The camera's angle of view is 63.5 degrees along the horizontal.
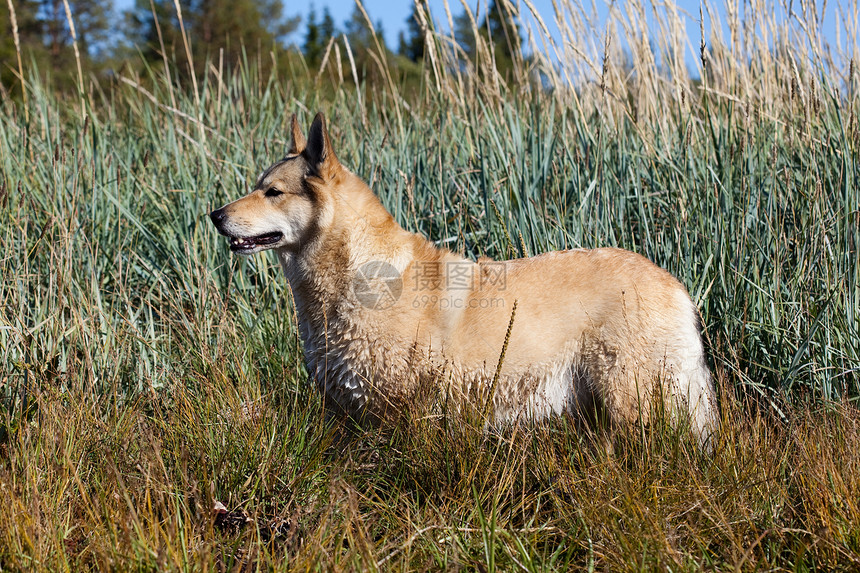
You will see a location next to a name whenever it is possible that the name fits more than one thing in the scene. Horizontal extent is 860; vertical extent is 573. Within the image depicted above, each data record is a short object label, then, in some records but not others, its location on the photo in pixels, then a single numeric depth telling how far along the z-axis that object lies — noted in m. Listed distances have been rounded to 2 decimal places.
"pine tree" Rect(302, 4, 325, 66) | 28.06
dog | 2.82
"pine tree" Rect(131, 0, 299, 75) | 23.14
